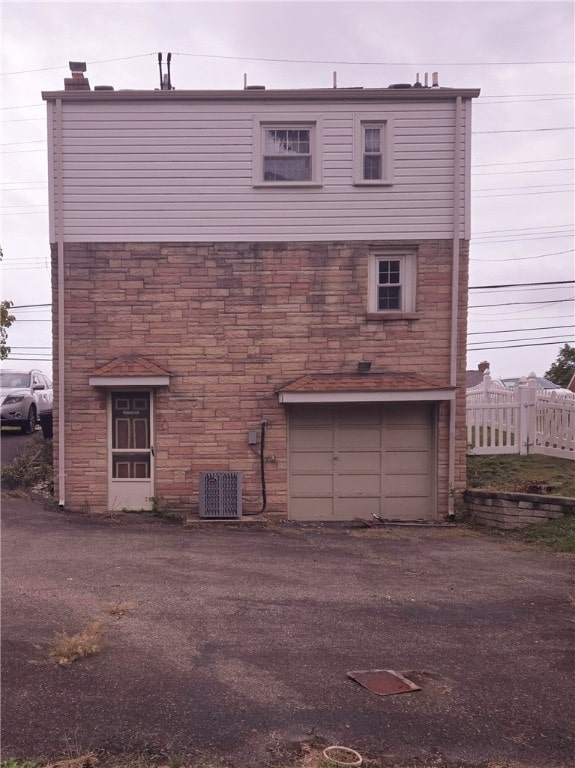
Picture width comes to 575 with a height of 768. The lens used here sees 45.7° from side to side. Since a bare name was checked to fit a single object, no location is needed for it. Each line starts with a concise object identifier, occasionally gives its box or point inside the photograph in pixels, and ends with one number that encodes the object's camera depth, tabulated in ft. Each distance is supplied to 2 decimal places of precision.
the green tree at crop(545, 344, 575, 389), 157.38
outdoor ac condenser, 39.42
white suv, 56.85
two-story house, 40.70
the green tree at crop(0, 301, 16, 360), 38.29
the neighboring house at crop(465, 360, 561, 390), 98.80
